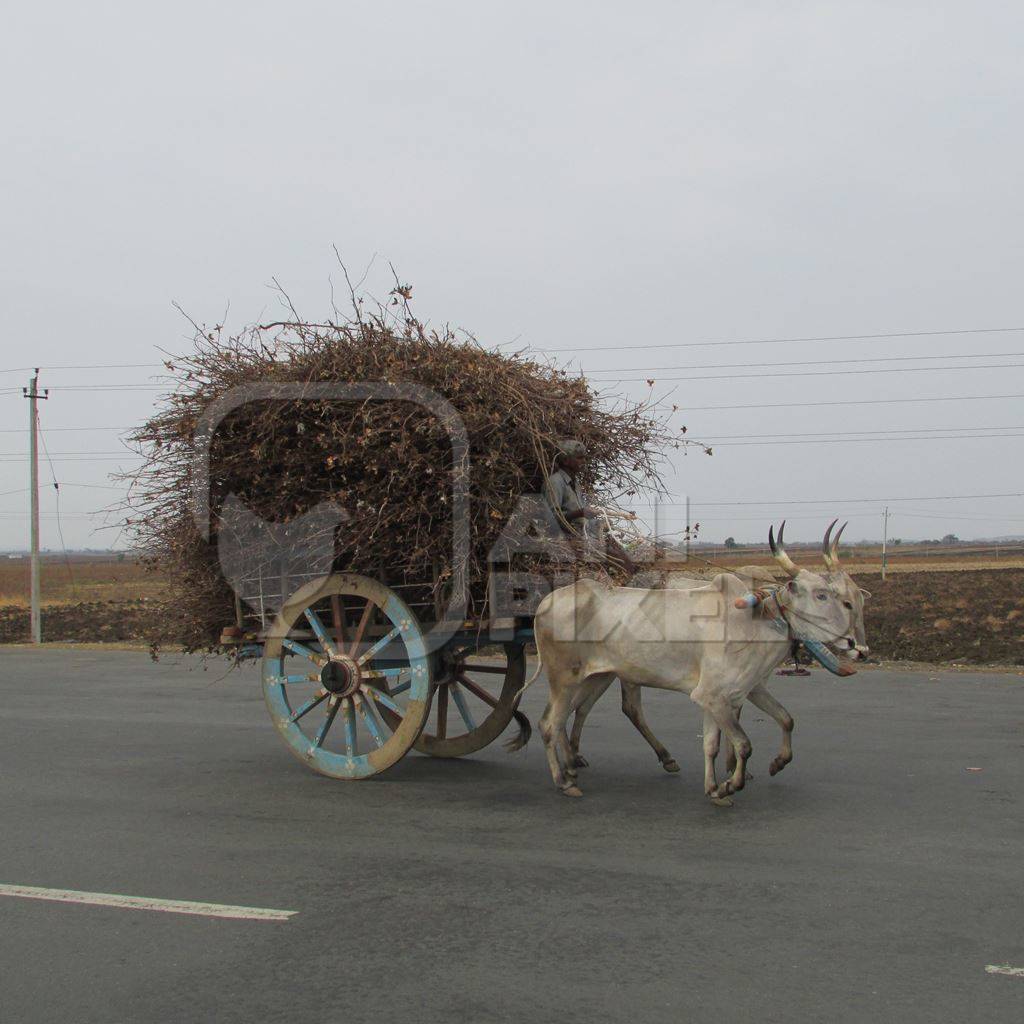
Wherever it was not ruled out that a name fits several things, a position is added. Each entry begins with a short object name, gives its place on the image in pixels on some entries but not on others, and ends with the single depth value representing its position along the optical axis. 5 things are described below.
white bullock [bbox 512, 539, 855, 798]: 7.14
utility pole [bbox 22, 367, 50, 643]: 23.00
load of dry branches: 7.39
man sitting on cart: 7.54
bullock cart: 7.71
